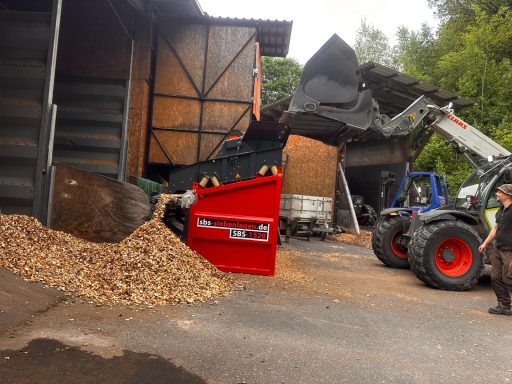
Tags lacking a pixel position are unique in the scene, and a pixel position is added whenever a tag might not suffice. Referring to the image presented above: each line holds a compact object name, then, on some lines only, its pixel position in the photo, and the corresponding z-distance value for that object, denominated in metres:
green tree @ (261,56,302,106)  36.84
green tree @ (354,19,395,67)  37.09
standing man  5.30
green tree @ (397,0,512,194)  18.50
